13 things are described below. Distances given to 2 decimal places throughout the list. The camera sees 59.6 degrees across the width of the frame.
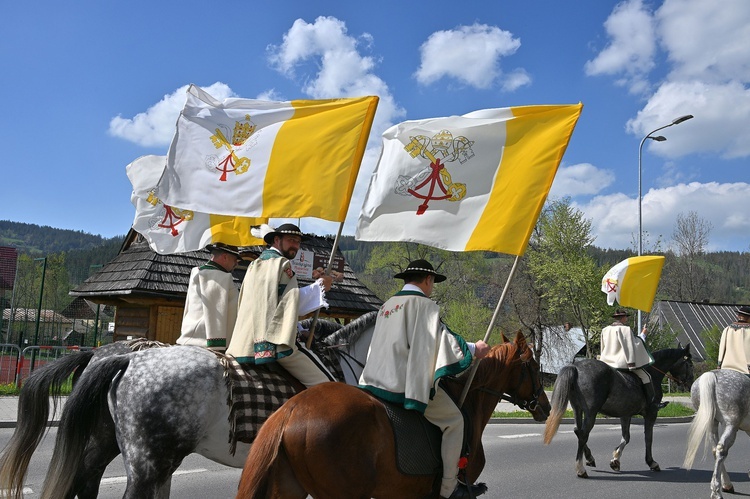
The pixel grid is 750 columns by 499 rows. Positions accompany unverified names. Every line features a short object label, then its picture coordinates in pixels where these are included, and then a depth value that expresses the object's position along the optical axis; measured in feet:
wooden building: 62.03
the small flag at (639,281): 39.37
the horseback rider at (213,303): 21.99
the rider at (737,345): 31.96
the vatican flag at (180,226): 24.41
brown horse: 13.03
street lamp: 76.41
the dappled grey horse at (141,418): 16.15
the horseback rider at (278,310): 17.49
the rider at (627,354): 37.96
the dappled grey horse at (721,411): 30.68
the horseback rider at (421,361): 15.49
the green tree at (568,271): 112.75
